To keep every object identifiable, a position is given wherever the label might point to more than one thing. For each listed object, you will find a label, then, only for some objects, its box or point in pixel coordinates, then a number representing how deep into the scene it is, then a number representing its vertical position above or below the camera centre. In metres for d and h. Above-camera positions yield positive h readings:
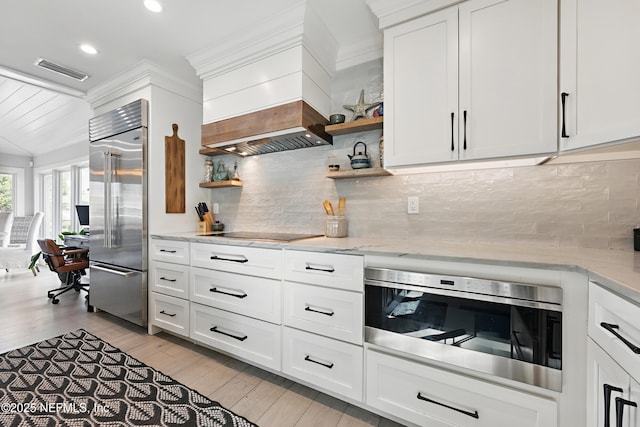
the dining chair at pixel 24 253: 4.51 -0.73
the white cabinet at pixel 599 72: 1.12 +0.60
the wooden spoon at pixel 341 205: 2.19 +0.04
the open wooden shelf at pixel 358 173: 1.97 +0.27
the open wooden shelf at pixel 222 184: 2.74 +0.26
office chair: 3.37 -0.68
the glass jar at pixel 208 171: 2.97 +0.42
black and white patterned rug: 1.50 -1.13
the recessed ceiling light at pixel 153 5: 1.78 +1.33
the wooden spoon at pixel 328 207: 2.21 +0.02
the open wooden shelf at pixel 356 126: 1.97 +0.62
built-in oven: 1.12 -0.51
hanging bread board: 2.67 +0.36
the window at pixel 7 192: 5.90 +0.37
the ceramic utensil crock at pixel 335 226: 2.16 -0.12
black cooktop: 1.97 -0.21
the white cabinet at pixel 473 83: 1.36 +0.69
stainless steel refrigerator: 2.55 -0.02
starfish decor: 2.17 +0.81
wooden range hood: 1.99 +0.61
